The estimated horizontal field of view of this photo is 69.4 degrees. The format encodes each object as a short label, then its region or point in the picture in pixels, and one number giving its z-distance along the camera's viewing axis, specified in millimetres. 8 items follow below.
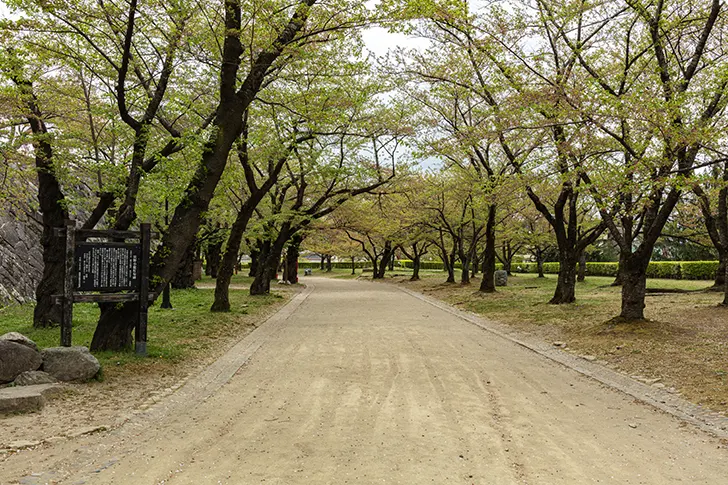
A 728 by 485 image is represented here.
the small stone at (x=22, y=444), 3887
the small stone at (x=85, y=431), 4211
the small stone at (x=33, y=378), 5395
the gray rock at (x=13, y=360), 5355
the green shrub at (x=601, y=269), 33312
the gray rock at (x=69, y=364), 5706
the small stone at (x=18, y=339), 5555
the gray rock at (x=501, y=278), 25122
